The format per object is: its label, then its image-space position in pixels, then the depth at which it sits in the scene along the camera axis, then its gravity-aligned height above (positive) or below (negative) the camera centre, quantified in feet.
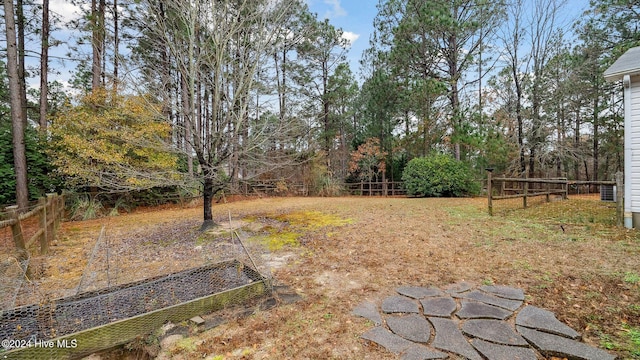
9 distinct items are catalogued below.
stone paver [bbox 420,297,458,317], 7.73 -3.79
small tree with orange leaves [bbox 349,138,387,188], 50.62 +3.90
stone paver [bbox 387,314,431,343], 6.67 -3.86
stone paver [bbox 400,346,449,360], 5.88 -3.86
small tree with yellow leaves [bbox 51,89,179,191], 24.76 +4.32
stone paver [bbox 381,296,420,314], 7.96 -3.83
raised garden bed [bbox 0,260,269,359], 6.29 -3.71
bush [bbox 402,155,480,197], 38.24 +0.14
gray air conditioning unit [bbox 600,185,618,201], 25.30 -1.52
